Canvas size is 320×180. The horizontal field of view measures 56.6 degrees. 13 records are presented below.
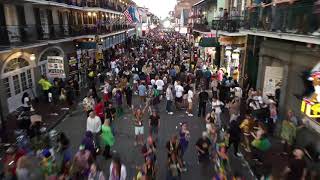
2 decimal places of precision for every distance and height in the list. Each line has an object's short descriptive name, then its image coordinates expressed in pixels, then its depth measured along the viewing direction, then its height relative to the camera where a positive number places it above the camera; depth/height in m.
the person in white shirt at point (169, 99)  16.38 -4.26
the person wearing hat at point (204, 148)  9.60 -4.01
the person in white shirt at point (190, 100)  16.01 -4.24
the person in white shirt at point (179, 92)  16.65 -3.90
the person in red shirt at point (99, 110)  12.99 -3.81
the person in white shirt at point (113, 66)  25.62 -3.86
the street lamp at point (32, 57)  18.73 -2.23
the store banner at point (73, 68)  26.22 -4.19
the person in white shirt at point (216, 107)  13.48 -3.82
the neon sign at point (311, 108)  8.63 -2.52
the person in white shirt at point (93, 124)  10.92 -3.72
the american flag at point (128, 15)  31.56 +0.61
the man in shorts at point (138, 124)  11.82 -4.00
